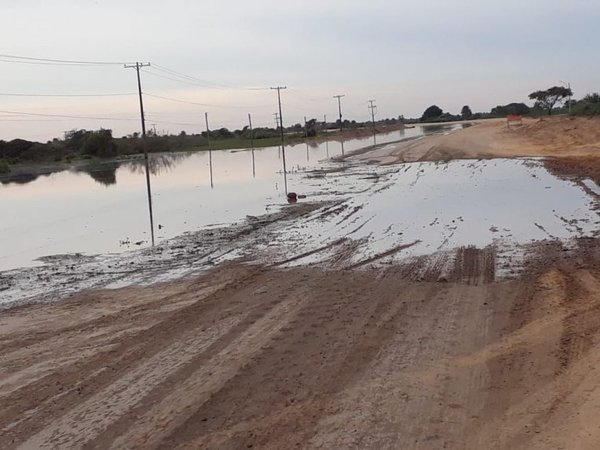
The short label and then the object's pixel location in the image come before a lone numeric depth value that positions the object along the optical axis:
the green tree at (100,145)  90.50
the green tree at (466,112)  159.38
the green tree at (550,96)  83.56
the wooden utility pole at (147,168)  18.90
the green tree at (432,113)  174.75
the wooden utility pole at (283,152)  31.06
